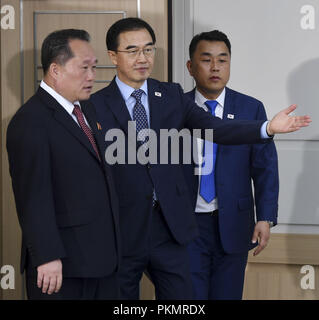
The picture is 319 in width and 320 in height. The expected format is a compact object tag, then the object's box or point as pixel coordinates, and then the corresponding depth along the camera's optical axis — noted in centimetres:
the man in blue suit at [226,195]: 537
